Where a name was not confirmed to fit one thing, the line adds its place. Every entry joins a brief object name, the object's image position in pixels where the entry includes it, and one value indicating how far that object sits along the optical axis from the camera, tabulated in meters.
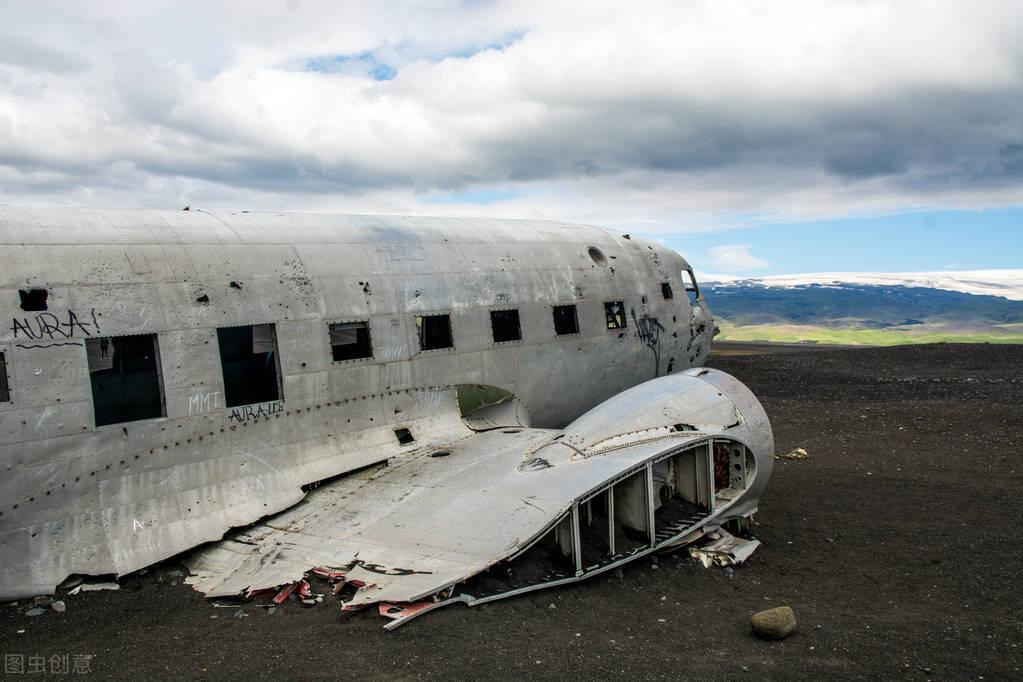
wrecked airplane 8.95
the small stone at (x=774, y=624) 8.27
